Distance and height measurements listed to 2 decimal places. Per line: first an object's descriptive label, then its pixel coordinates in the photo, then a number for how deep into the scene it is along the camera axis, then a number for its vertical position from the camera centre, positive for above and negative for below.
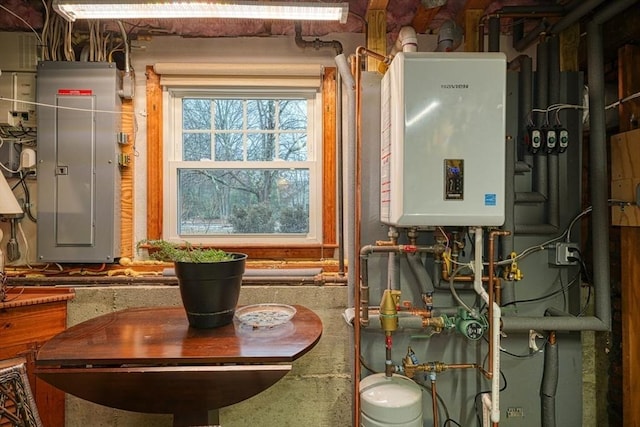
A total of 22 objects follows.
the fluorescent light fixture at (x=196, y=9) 1.61 +0.97
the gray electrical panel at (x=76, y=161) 1.94 +0.30
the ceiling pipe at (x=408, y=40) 1.73 +0.87
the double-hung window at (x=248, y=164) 2.15 +0.31
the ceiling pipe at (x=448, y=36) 1.79 +0.92
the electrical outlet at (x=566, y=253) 1.76 -0.20
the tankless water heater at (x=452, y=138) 1.43 +0.31
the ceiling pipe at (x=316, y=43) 2.03 +1.00
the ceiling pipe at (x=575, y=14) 1.65 +0.98
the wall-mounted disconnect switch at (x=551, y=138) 1.69 +0.37
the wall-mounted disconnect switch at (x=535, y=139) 1.70 +0.36
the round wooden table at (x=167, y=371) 1.20 -0.54
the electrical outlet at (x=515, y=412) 1.85 -1.05
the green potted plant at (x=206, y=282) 1.40 -0.27
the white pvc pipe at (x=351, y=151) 1.71 +0.31
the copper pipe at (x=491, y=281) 1.53 -0.29
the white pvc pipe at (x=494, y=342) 1.51 -0.56
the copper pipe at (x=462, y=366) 1.67 -0.73
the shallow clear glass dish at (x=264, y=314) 1.52 -0.47
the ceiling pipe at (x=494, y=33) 1.84 +0.96
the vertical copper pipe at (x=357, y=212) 1.56 +0.01
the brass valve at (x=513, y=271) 1.69 -0.28
